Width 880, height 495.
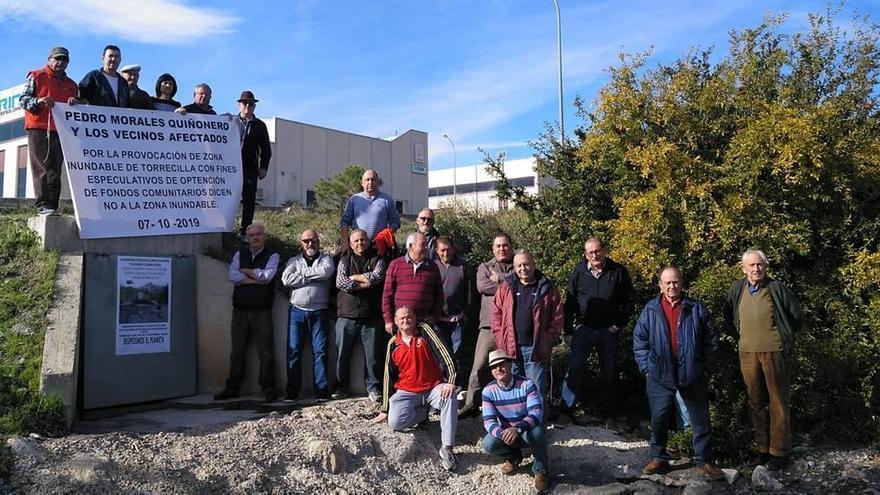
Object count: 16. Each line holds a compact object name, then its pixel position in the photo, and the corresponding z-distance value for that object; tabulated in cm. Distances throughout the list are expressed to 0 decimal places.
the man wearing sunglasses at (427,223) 751
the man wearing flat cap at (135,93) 794
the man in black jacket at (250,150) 855
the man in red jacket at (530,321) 627
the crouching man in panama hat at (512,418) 559
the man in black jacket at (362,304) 691
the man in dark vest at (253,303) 735
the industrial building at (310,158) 4691
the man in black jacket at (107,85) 768
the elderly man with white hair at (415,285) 654
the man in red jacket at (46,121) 728
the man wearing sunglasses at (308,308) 718
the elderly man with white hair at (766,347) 598
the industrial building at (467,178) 5961
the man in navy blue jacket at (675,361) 583
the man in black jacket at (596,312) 662
